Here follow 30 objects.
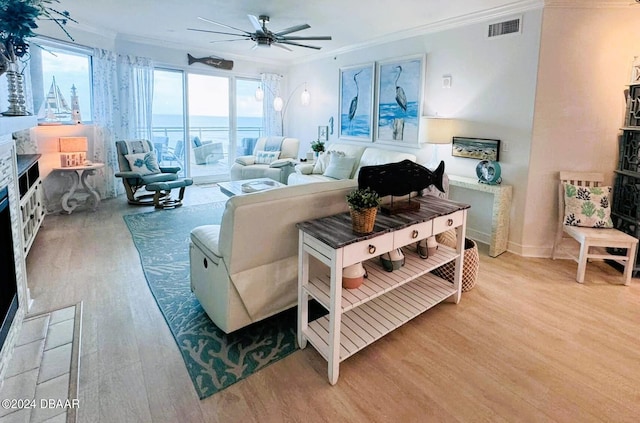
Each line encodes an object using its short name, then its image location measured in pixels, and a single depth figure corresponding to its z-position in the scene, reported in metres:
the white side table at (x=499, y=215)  3.77
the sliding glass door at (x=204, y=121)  6.77
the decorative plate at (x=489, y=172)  3.85
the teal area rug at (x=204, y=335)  1.99
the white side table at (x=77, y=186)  4.88
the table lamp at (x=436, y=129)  4.23
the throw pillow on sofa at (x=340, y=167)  5.40
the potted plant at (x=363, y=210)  1.94
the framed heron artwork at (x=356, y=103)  5.66
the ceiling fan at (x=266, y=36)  4.06
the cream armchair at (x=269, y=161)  6.16
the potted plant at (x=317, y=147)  6.24
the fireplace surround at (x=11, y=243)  2.08
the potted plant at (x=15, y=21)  1.92
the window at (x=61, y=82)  4.82
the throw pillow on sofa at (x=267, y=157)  6.54
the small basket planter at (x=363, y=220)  1.95
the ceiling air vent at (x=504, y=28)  3.69
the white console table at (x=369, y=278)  1.90
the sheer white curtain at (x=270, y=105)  7.55
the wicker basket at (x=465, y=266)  2.88
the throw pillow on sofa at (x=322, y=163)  5.78
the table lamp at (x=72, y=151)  4.82
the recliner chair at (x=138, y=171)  5.32
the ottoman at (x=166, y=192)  5.22
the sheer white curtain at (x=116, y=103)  5.54
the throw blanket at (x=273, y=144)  6.75
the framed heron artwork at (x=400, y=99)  4.87
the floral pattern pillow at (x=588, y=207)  3.36
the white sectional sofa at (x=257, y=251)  2.05
